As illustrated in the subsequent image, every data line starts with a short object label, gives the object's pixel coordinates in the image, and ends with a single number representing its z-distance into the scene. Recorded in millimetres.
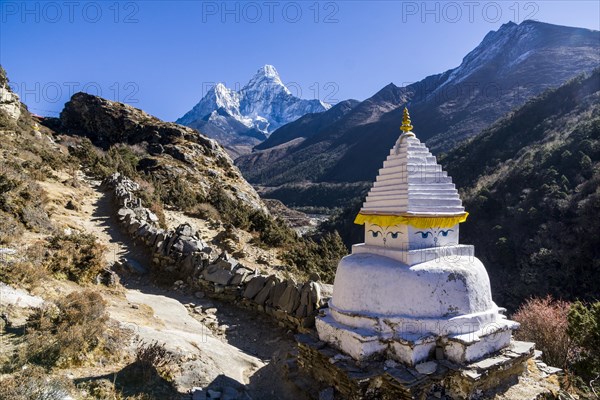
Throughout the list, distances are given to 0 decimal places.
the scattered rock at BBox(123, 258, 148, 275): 10498
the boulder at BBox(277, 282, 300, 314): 8195
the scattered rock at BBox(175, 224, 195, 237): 11641
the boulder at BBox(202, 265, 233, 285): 9578
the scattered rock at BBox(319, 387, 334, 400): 5945
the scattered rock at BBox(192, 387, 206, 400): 5316
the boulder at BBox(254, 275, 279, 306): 8836
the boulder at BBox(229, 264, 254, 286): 9445
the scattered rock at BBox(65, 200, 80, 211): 13439
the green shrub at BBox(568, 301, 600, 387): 7796
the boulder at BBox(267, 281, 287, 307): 8602
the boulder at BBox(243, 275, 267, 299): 9094
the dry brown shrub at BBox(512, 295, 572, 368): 9430
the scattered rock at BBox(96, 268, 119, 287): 8744
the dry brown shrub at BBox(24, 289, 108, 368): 4938
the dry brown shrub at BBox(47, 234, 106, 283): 8055
